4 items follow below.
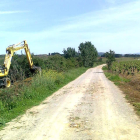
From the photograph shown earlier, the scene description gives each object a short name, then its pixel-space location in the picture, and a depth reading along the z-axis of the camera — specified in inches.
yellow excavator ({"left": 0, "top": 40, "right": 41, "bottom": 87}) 729.1
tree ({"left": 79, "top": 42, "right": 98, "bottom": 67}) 2815.0
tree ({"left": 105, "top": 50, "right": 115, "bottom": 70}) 1555.1
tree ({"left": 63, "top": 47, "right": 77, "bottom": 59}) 2976.9
